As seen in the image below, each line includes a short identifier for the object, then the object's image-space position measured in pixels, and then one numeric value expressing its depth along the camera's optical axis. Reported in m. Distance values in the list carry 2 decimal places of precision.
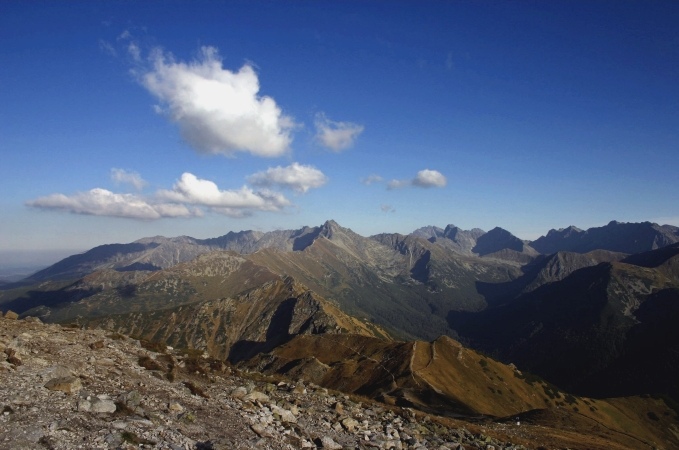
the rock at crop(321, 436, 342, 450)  21.55
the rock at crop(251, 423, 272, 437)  21.41
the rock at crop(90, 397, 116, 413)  19.44
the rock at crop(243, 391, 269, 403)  26.80
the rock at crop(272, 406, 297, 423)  24.29
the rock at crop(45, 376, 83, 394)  20.73
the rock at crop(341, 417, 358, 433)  25.36
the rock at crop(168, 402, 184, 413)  21.92
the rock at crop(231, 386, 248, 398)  26.99
